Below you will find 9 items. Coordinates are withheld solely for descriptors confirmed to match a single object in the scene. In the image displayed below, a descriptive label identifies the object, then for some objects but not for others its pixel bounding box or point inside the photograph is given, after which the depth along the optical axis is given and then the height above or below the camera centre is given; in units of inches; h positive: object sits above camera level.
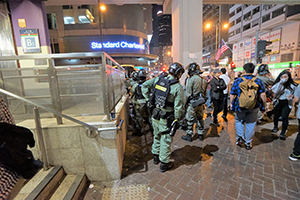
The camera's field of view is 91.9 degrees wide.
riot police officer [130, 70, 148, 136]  202.4 -37.4
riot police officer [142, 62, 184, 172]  116.7 -26.4
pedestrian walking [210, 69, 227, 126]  212.1 -25.6
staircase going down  85.0 -69.6
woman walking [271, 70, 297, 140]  161.3 -26.4
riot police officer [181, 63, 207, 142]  175.3 -26.0
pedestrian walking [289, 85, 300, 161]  128.8 -68.3
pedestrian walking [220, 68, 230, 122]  238.2 -34.4
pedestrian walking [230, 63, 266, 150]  141.1 -28.4
